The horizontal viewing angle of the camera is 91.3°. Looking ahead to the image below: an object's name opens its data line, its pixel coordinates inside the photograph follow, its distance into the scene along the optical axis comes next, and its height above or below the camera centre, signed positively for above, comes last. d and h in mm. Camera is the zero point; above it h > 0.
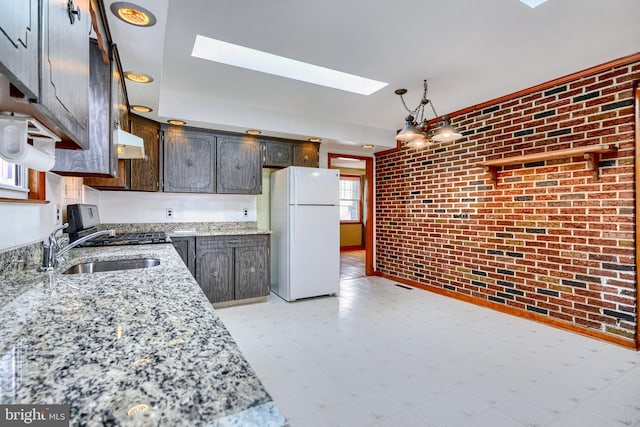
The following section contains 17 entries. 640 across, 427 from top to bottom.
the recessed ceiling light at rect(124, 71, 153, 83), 2297 +1024
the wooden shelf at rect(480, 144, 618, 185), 2494 +506
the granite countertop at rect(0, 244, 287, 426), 450 -284
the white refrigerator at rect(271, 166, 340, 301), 3809 -242
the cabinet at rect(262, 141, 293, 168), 4082 +780
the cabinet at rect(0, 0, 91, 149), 523 +316
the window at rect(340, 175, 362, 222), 8461 +384
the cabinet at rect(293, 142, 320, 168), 4246 +812
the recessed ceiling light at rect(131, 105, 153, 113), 3002 +1026
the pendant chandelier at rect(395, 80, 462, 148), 2727 +702
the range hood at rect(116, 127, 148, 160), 2069 +480
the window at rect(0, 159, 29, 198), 1381 +163
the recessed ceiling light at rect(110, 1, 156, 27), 1554 +1033
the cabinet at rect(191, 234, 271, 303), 3502 -615
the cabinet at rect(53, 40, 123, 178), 1611 +439
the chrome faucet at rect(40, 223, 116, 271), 1445 -190
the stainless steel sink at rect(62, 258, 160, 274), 1797 -306
